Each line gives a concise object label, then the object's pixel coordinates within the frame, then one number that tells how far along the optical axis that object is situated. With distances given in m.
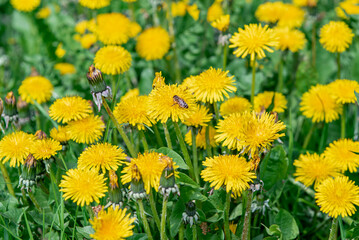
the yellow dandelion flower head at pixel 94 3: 3.25
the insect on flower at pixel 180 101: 1.69
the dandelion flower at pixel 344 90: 2.38
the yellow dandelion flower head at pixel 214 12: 3.54
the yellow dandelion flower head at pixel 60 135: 2.09
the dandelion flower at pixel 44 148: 1.88
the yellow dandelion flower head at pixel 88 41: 3.70
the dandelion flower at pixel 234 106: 2.20
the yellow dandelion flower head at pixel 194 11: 3.75
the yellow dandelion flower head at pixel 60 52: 4.18
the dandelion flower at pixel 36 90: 2.88
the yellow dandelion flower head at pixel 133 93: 2.44
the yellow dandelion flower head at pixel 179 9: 4.06
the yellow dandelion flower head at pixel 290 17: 3.66
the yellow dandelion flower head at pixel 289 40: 2.99
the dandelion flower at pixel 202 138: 2.13
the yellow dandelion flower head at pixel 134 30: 3.37
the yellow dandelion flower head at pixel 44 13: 4.72
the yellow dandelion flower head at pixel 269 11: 3.37
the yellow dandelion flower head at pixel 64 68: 4.04
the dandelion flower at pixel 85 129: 2.00
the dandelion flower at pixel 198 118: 1.91
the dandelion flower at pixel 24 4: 4.28
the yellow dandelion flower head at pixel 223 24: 2.46
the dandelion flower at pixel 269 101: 2.53
